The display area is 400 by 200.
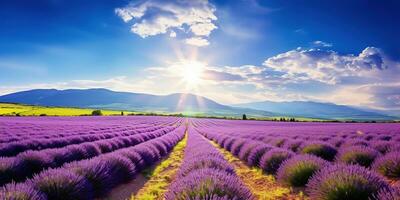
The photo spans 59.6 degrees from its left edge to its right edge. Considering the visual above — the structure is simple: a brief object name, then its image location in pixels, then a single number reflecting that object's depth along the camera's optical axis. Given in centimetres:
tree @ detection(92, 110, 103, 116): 8106
